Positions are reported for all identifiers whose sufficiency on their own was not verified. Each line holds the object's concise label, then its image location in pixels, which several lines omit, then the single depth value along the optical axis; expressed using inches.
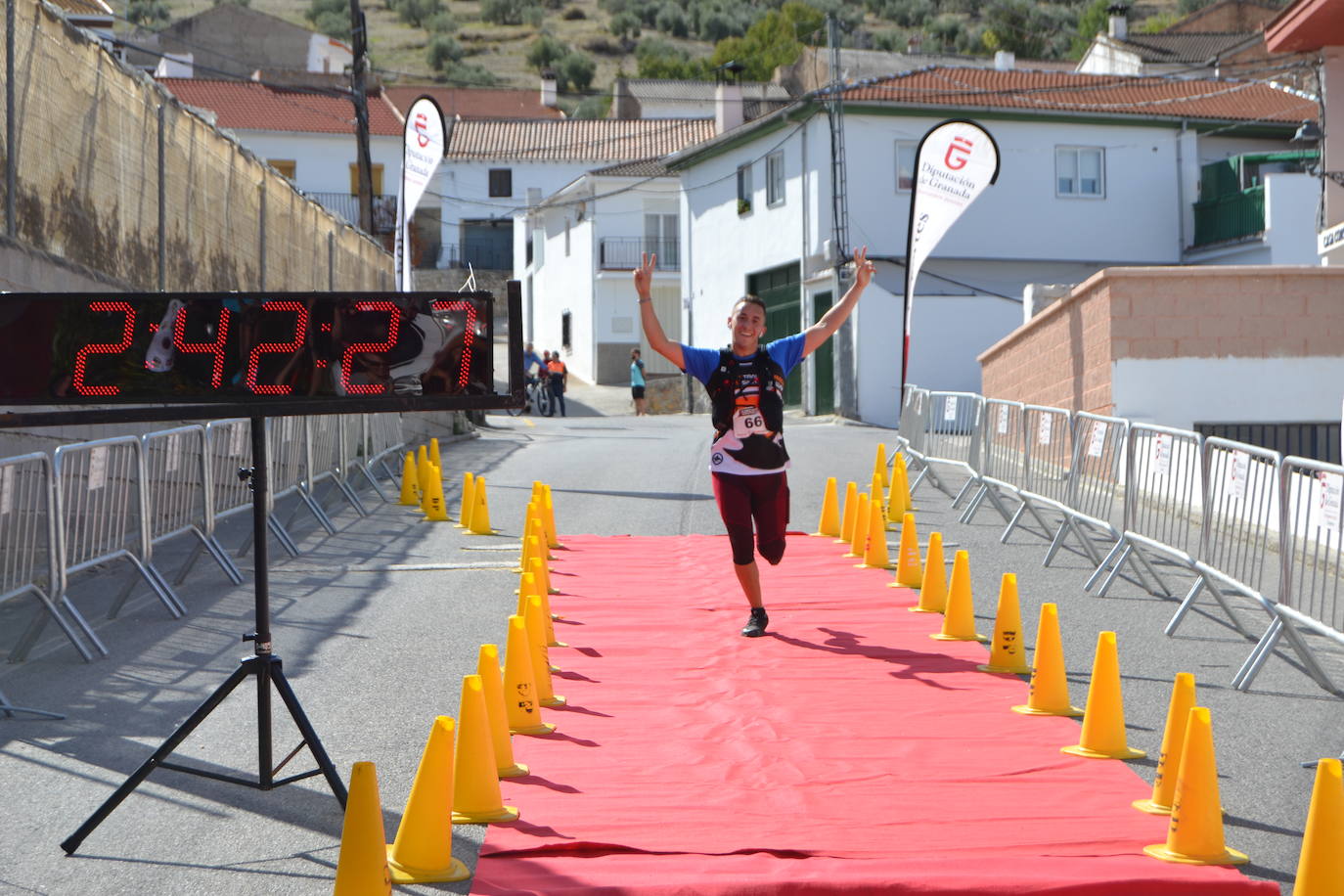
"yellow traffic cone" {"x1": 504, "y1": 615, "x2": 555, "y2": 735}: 270.1
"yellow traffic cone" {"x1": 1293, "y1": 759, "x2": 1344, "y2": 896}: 175.5
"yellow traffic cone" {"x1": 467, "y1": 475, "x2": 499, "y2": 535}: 570.9
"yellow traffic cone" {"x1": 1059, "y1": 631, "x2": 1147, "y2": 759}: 255.1
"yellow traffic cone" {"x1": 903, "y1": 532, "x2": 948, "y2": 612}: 396.8
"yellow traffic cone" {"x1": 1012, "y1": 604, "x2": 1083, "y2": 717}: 285.0
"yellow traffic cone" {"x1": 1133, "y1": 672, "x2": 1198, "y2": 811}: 219.9
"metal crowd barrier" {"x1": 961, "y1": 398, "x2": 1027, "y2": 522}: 558.9
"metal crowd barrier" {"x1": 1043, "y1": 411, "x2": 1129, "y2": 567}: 451.2
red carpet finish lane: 192.4
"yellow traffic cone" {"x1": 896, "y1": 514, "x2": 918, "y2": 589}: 438.6
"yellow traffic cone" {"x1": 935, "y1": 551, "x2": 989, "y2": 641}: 358.3
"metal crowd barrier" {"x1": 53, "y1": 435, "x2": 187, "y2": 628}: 366.9
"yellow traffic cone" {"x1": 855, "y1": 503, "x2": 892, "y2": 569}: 476.1
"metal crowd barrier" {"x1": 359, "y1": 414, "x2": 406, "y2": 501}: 709.3
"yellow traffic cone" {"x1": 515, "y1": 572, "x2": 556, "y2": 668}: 303.7
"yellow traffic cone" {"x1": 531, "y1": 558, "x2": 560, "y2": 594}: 386.9
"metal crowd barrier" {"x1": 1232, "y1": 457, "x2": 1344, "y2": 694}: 290.8
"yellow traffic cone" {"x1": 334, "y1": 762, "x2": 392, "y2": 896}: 174.2
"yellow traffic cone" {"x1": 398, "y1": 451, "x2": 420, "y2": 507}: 678.5
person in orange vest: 1556.3
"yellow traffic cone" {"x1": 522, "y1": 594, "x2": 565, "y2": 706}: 299.0
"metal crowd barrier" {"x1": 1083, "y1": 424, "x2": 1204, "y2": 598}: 387.2
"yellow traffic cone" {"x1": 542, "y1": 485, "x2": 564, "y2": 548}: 526.0
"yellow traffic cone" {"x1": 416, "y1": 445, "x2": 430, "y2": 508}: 642.3
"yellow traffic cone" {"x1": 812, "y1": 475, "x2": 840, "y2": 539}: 555.8
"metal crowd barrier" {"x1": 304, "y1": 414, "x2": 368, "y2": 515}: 605.0
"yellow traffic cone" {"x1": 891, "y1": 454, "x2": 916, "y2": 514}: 611.6
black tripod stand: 219.5
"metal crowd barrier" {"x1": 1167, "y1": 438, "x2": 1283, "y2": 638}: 342.0
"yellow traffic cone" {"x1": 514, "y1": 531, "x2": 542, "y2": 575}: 424.8
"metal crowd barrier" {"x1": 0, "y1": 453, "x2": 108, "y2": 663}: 332.2
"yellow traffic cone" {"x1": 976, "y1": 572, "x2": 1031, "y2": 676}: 322.0
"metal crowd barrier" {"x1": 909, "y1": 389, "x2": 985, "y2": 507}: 620.7
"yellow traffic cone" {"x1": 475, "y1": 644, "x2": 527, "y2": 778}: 239.3
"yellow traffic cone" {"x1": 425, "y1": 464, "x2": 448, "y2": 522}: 617.6
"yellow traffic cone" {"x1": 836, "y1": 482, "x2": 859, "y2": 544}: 524.7
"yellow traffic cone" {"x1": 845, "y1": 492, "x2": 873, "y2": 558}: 499.8
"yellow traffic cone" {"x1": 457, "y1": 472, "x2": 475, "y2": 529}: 584.9
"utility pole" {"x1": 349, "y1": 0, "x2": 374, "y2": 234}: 1141.1
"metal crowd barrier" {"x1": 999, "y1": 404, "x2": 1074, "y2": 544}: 509.0
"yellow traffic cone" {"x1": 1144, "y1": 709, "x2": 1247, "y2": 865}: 198.2
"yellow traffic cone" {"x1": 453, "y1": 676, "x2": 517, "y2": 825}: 216.8
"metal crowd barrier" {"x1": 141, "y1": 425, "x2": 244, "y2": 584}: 434.0
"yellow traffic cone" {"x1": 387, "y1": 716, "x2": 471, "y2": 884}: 194.7
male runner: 352.2
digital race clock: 222.1
